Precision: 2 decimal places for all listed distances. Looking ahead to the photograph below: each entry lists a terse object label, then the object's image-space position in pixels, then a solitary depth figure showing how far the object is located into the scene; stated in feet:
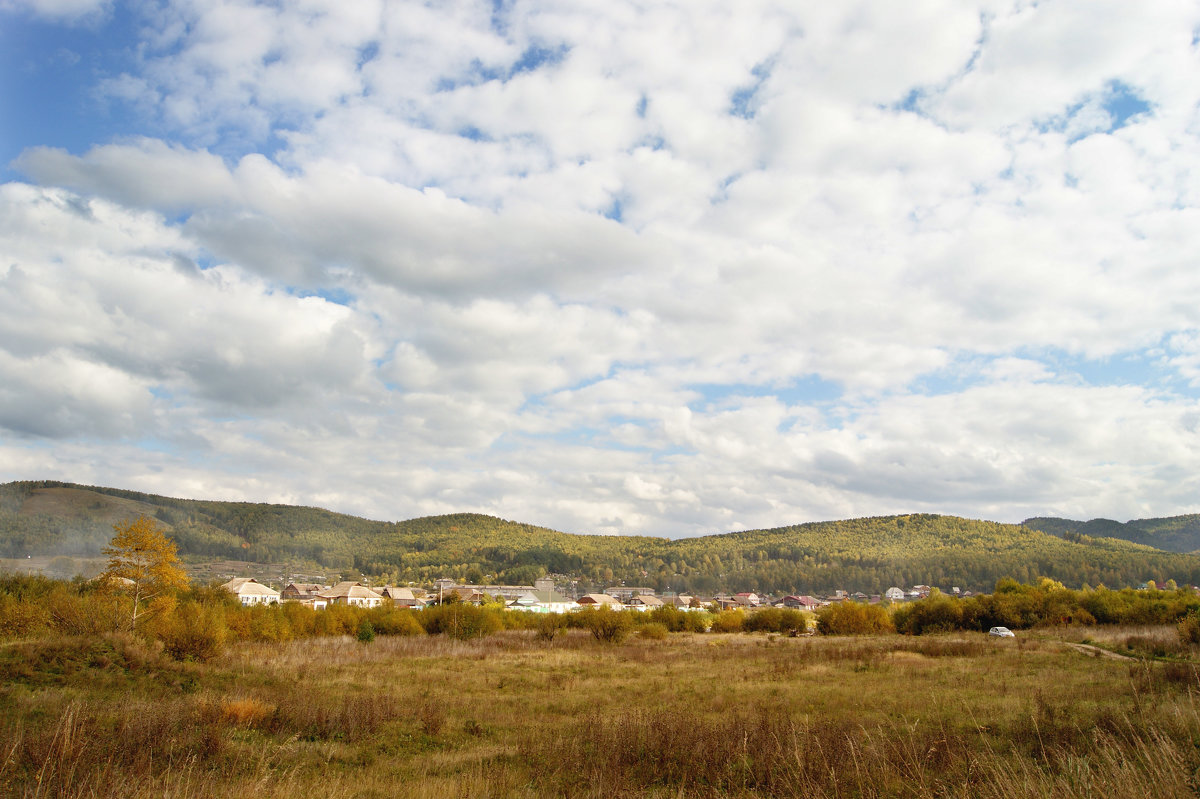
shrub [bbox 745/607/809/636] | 199.31
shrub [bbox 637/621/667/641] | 165.89
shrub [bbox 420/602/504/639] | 167.94
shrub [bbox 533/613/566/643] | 165.64
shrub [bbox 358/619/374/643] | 143.54
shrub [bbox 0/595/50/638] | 85.14
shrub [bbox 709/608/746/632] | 205.05
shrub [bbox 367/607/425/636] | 172.86
